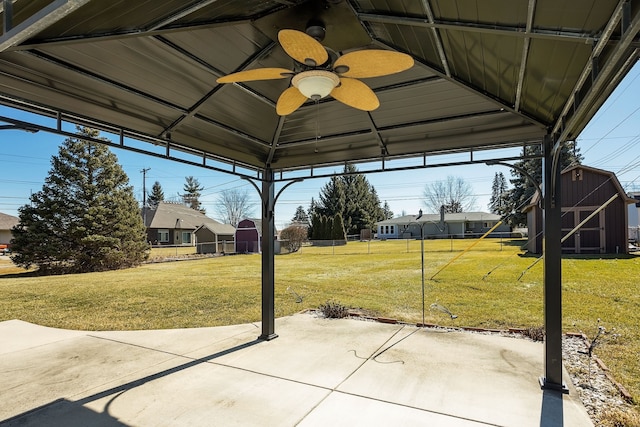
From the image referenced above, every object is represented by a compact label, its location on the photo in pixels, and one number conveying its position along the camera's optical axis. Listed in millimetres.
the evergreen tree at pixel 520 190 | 22672
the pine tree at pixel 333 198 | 34438
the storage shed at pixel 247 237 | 22172
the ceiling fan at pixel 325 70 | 1963
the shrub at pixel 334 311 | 5914
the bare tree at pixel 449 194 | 40094
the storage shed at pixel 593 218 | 14086
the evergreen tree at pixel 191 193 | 47094
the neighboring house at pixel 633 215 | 25406
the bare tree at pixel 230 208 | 42062
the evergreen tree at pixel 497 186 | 50906
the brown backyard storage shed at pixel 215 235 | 22219
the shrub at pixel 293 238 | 21328
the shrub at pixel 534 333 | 4559
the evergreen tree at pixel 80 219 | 13688
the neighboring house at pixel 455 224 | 33656
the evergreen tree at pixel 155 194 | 45406
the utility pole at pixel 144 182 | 31031
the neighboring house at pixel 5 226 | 30644
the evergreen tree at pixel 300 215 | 53125
